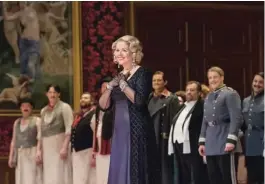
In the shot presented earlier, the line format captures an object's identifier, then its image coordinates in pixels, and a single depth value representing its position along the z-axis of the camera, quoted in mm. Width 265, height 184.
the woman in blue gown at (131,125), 7723
